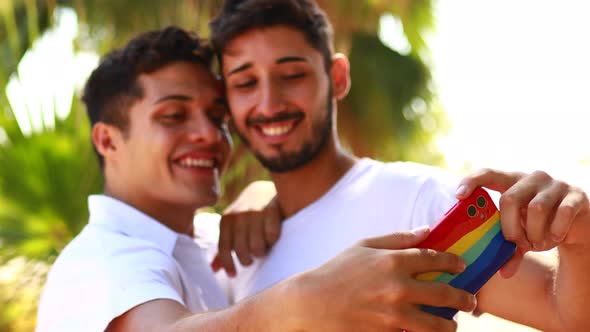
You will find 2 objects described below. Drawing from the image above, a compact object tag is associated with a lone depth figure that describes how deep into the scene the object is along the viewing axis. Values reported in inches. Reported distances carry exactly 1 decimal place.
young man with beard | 73.7
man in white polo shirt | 42.3
